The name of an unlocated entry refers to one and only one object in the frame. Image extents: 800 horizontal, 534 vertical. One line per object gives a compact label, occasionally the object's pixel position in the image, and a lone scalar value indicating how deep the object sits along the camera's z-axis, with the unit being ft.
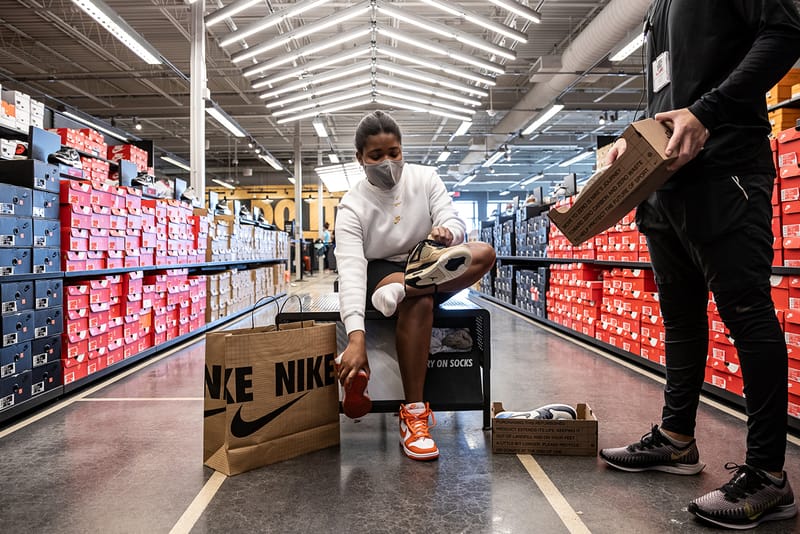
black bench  6.64
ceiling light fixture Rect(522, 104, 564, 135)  30.04
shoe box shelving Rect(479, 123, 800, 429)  7.18
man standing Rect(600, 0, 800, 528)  4.00
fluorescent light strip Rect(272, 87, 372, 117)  26.25
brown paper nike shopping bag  5.28
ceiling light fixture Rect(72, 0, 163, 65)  16.13
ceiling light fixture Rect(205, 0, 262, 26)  17.26
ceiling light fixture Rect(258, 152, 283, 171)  48.69
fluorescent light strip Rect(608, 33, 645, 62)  20.34
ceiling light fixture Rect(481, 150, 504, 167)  48.29
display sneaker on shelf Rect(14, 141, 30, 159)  12.92
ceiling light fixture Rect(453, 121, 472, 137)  33.65
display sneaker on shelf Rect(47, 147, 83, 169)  9.96
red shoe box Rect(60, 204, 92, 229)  9.13
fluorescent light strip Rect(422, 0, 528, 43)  17.81
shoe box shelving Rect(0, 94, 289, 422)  7.68
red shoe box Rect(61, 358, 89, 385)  8.84
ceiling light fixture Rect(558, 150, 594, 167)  53.33
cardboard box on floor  5.88
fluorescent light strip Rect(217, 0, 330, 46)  17.44
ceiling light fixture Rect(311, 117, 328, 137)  32.65
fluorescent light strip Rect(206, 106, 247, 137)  24.69
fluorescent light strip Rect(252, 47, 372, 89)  21.72
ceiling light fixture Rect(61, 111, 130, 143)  26.44
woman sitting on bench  5.70
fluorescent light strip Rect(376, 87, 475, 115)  25.56
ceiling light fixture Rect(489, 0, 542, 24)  17.11
